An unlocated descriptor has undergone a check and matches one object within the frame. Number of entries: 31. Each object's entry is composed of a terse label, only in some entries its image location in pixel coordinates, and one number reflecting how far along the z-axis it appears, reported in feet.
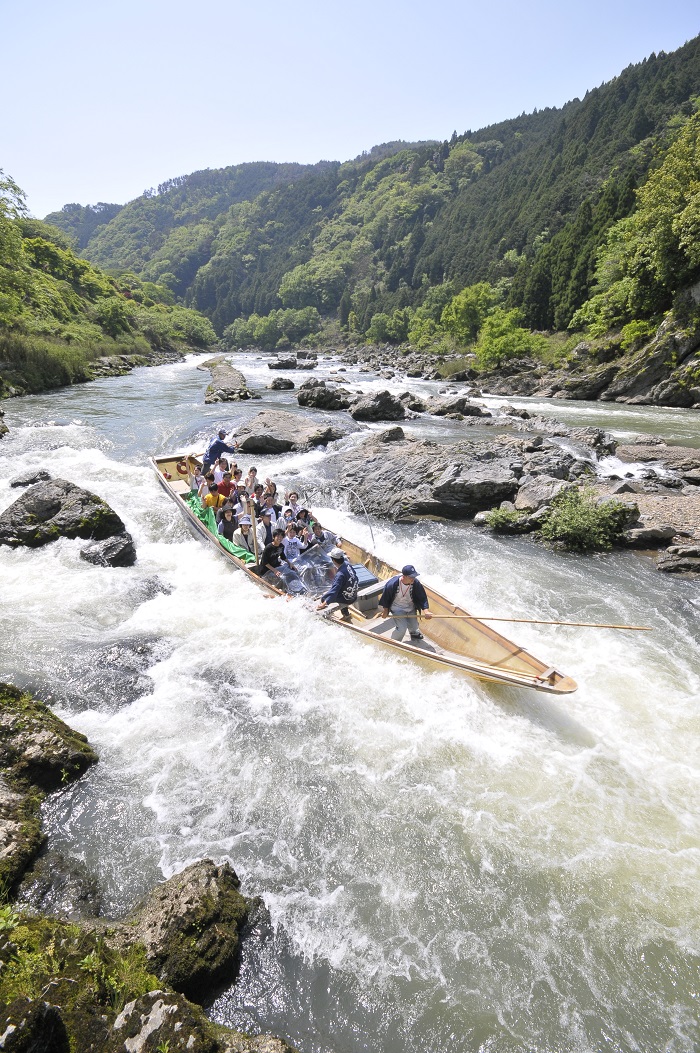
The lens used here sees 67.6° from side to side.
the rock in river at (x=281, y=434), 69.77
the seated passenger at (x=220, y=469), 45.93
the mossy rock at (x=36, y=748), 19.79
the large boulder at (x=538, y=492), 46.93
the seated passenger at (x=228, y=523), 41.39
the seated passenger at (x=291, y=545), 35.50
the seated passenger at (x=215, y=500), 43.65
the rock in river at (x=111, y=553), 39.01
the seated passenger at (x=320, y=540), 35.58
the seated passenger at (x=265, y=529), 36.20
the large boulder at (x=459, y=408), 93.35
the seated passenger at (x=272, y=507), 39.20
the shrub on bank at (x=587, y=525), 41.63
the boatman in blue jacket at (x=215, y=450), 53.82
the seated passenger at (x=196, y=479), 48.34
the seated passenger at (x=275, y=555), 35.45
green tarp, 38.24
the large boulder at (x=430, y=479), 50.19
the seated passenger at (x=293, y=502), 38.73
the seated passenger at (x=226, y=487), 45.16
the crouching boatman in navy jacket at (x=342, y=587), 30.73
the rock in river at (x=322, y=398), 100.53
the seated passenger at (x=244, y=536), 39.11
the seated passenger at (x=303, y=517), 38.05
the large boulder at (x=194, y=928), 13.41
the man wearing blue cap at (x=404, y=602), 27.61
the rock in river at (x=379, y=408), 88.07
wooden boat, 23.90
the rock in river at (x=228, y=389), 110.32
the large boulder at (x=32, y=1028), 8.75
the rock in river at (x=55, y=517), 40.83
